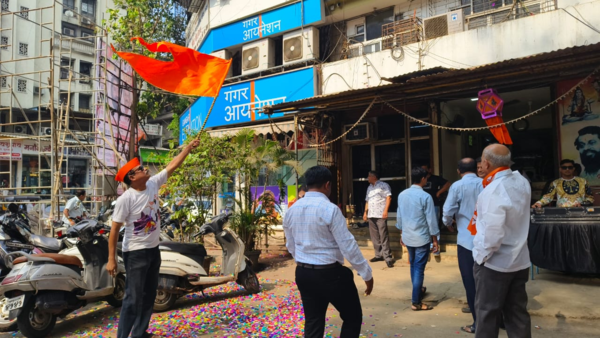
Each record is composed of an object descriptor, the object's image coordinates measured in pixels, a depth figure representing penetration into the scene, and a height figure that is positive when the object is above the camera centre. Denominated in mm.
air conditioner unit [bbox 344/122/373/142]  10547 +1341
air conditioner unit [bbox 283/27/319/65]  12352 +4358
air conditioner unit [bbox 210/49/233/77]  14664 +4839
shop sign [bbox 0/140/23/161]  17405 +2022
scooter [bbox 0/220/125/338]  4133 -1047
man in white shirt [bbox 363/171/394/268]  7547 -620
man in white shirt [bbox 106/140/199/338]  3670 -570
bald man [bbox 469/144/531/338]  2766 -518
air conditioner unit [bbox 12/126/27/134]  25344 +3725
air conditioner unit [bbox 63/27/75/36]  30641 +11970
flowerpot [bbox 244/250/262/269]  7410 -1316
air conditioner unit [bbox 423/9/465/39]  9969 +3995
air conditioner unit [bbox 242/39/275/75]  13450 +4384
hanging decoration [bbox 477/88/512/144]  7273 +1318
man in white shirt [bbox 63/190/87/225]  9062 -507
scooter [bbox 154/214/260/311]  5133 -1124
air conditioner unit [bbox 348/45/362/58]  11852 +3942
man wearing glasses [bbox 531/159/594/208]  6082 -164
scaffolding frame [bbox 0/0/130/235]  8914 +1089
